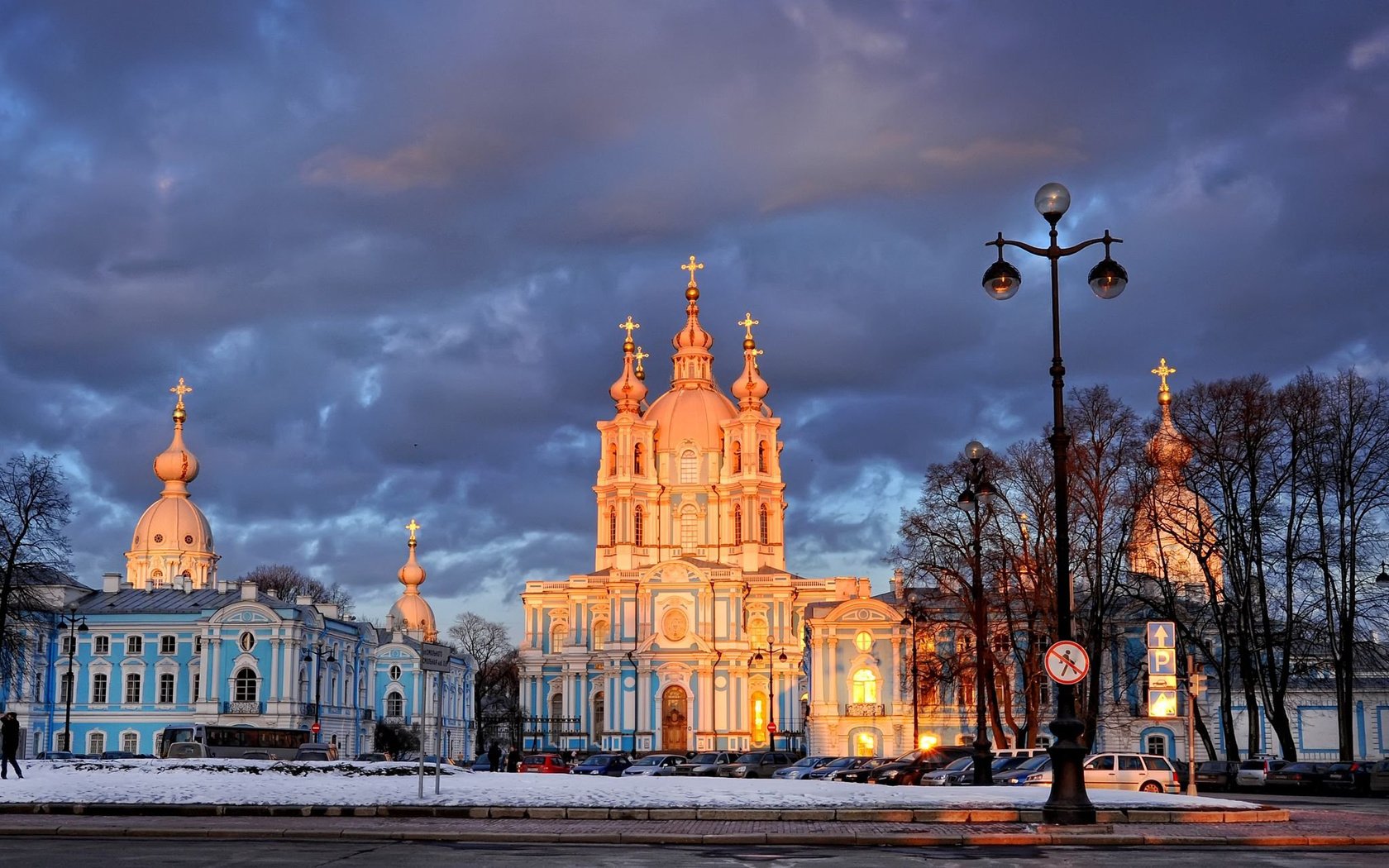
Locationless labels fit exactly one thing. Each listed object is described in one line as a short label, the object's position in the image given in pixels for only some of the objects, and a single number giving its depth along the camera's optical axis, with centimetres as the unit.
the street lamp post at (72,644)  7229
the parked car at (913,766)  4428
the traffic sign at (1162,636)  2838
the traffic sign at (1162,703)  2806
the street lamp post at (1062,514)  2320
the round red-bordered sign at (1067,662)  2267
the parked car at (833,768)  4888
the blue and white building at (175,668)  8638
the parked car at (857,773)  4791
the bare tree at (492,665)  14750
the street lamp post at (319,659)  8694
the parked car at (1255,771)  5250
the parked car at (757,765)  5097
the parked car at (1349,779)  5022
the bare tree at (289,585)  12538
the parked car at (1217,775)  5384
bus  6375
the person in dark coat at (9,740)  3209
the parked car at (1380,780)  4819
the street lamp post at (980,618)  3297
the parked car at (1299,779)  5134
